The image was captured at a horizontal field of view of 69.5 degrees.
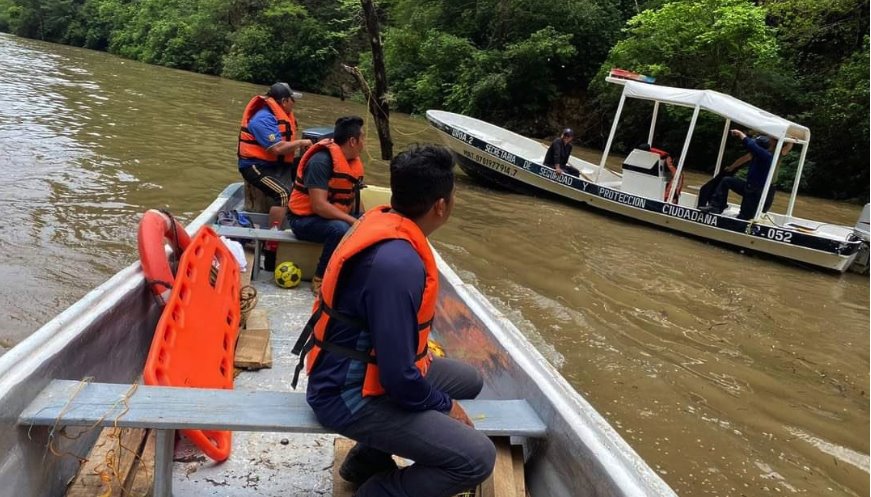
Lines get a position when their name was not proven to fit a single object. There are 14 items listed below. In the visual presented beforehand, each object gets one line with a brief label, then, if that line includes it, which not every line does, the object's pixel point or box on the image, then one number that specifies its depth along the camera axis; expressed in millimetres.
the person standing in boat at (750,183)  9242
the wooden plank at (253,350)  3371
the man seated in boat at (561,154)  11230
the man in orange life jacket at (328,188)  4387
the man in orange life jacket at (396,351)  1818
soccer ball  4695
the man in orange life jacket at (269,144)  5453
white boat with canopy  9031
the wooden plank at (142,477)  2188
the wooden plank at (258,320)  3818
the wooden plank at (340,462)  2299
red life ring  3162
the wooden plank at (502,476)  2271
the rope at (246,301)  3873
